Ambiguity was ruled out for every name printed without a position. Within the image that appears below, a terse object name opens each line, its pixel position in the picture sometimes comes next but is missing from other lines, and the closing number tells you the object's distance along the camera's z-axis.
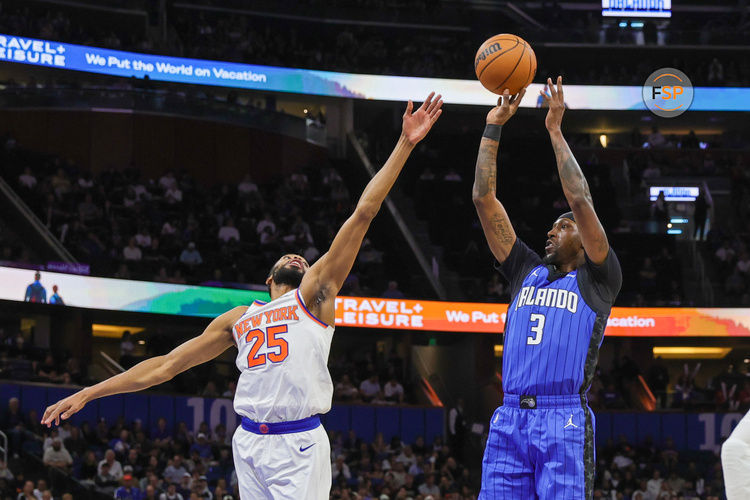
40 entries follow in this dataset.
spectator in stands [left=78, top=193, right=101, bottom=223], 24.15
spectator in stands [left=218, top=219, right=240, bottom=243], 25.42
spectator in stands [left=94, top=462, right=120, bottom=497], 17.05
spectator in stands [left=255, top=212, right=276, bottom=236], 26.10
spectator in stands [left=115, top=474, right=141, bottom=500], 16.72
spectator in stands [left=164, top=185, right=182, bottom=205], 26.47
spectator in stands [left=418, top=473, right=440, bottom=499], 19.16
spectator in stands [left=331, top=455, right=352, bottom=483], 19.09
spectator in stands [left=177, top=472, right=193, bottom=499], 17.28
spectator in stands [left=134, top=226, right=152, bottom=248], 24.14
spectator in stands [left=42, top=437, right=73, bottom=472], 17.70
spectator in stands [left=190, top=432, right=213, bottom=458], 19.53
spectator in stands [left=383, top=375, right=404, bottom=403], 23.84
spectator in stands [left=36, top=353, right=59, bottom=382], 20.80
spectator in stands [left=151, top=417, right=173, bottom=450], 19.42
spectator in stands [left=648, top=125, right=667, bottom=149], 33.47
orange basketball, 7.02
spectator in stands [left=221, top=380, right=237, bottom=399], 22.02
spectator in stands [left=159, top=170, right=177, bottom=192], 27.06
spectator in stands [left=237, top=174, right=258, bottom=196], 28.31
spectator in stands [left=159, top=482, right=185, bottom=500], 16.64
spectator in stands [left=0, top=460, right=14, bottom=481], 16.20
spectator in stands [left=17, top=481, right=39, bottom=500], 15.55
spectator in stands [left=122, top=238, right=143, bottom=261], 23.52
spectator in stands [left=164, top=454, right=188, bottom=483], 17.80
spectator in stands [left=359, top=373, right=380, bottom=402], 23.53
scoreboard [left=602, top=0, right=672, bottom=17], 33.19
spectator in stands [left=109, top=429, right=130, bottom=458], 18.53
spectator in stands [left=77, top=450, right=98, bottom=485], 17.53
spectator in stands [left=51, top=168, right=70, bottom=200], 24.80
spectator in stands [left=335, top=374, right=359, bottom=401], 23.23
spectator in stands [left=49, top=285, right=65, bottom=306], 22.22
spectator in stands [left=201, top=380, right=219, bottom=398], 22.17
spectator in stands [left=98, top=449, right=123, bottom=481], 17.39
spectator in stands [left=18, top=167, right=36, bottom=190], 25.03
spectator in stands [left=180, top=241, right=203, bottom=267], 24.19
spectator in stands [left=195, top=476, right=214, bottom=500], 16.75
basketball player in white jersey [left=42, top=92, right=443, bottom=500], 5.85
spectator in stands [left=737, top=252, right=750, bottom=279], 27.22
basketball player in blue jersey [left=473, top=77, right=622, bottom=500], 5.87
